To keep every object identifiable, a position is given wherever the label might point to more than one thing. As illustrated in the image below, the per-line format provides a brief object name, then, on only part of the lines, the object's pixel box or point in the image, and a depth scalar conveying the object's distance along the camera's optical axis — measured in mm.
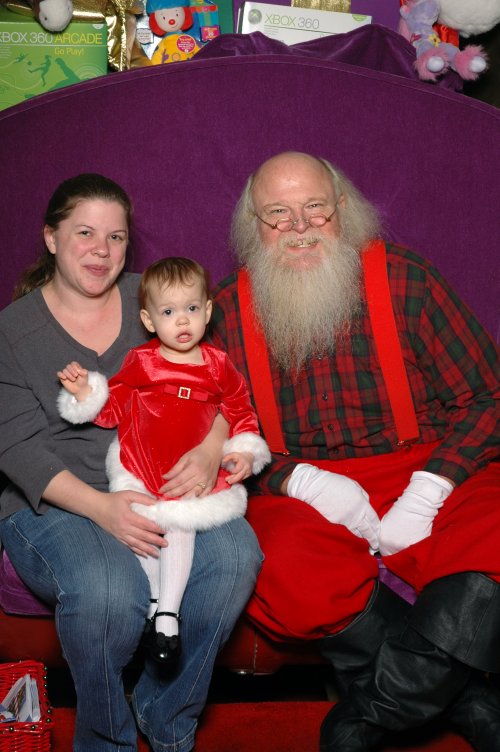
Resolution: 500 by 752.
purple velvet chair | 2797
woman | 1906
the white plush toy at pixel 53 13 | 3061
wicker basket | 1941
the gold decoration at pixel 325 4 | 3336
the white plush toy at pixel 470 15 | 3213
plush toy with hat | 3244
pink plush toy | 3086
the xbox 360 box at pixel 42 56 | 3145
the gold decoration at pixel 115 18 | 3143
